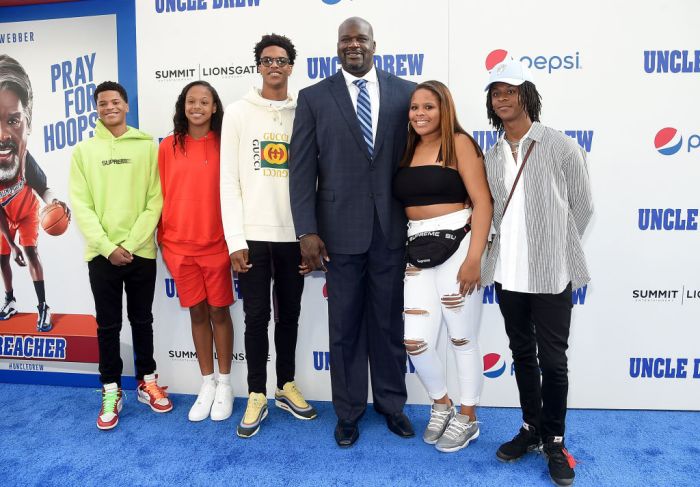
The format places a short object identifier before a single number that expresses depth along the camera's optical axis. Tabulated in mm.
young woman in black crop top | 2264
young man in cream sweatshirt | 2559
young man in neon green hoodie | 2748
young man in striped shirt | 2086
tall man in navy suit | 2381
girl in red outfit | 2709
